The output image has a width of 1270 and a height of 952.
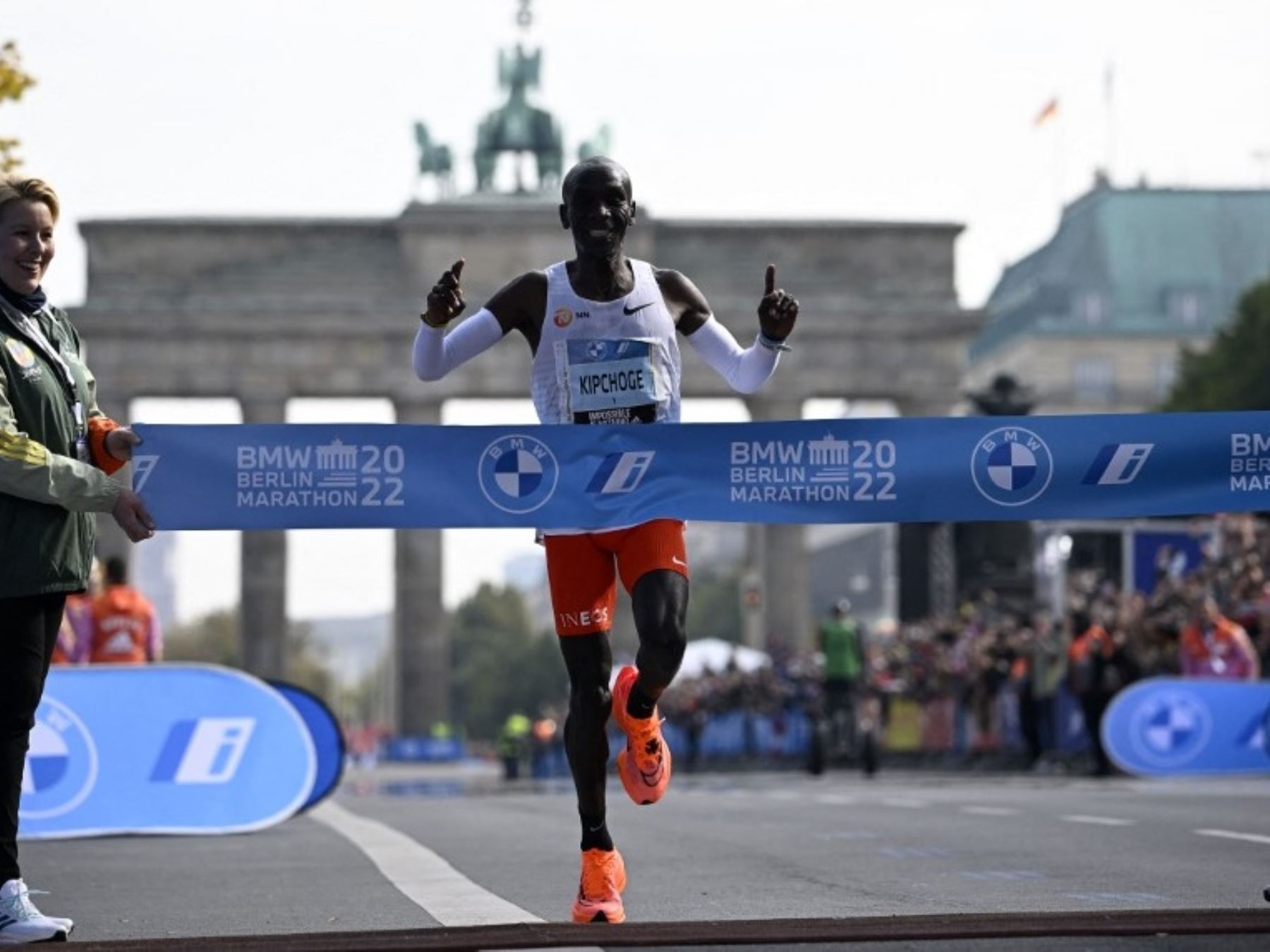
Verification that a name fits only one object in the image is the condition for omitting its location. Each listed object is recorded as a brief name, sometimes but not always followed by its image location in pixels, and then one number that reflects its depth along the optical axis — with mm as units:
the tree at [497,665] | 167750
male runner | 8328
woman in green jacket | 7754
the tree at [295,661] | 185275
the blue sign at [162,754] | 15445
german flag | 102812
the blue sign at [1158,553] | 37281
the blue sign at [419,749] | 90125
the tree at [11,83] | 23422
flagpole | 111500
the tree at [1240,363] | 76500
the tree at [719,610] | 149875
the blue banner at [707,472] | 8703
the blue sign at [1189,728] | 23688
